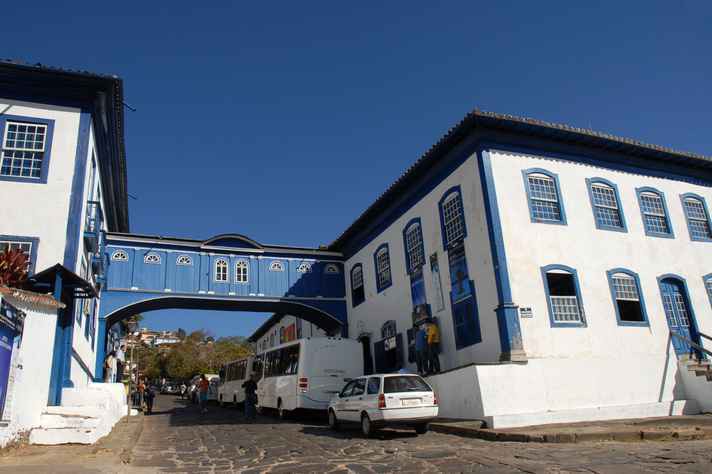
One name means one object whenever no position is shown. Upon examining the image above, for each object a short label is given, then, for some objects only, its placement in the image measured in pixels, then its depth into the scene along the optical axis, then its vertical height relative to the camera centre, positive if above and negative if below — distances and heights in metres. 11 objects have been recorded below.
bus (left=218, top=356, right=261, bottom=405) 25.92 +1.44
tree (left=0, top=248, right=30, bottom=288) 10.61 +2.94
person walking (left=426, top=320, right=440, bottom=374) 17.77 +1.54
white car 11.87 -0.14
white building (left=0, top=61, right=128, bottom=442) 14.37 +6.72
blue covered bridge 23.81 +5.82
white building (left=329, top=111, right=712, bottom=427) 14.47 +3.57
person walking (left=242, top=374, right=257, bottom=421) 19.73 +0.23
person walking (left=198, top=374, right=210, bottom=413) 25.74 +0.78
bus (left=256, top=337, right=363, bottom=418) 17.30 +0.99
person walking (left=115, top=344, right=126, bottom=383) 35.47 +3.38
